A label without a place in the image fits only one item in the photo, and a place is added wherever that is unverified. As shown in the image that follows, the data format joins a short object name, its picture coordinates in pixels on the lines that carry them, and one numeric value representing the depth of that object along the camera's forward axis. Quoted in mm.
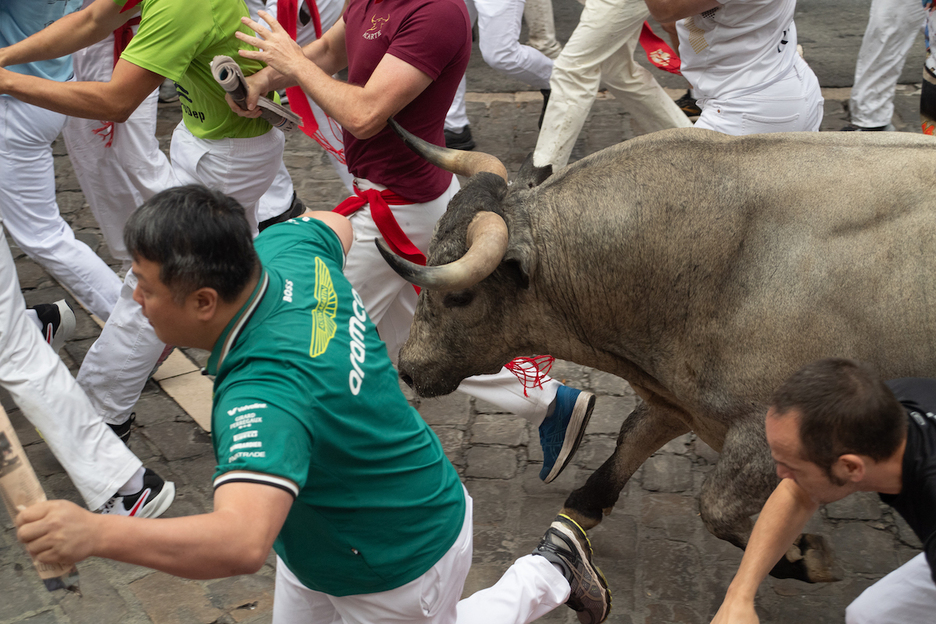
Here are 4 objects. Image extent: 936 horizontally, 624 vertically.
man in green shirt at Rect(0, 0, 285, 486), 4539
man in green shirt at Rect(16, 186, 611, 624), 2055
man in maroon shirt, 4086
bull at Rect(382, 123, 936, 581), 3439
